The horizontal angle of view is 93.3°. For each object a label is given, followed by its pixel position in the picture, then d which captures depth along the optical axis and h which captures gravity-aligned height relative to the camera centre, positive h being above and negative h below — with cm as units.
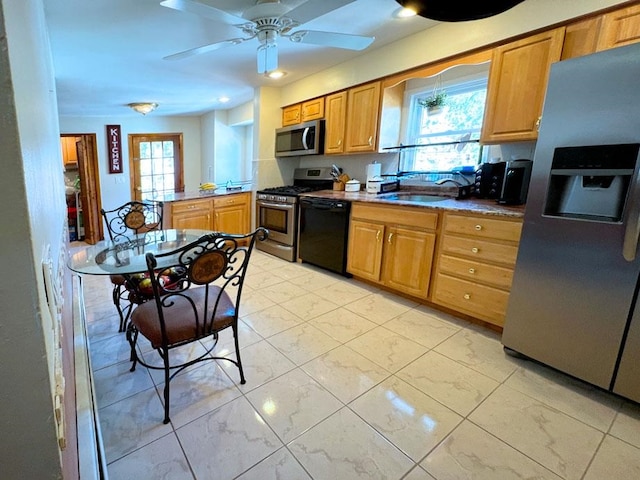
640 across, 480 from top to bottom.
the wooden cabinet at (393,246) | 250 -55
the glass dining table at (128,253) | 156 -50
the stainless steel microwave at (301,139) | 369 +50
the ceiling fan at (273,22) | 171 +99
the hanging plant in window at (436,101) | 284 +79
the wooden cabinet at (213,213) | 357 -50
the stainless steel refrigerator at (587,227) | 145 -17
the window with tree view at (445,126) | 274 +59
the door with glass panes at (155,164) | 578 +13
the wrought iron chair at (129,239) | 176 -58
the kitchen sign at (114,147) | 546 +39
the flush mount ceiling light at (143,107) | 441 +92
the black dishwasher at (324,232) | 315 -57
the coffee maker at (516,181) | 216 +6
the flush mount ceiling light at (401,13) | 219 +124
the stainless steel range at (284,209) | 371 -40
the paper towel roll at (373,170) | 340 +14
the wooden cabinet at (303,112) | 369 +86
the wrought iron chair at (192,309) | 130 -69
